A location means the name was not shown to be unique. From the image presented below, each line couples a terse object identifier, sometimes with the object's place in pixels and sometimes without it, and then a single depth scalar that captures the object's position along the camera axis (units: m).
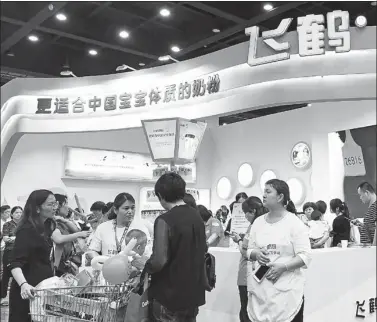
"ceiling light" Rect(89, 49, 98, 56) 8.55
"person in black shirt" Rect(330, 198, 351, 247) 4.45
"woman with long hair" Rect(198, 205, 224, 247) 4.11
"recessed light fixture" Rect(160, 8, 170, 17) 6.37
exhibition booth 3.49
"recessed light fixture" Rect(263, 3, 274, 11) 6.66
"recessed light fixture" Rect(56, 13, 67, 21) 5.78
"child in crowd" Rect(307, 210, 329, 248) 4.29
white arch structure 2.75
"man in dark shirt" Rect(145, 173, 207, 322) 1.97
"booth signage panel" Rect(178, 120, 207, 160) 4.52
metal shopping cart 1.87
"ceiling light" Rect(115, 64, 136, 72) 8.46
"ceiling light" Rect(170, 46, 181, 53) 8.02
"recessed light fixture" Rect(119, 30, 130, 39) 7.32
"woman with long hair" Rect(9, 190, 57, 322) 2.40
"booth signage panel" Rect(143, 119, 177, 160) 4.50
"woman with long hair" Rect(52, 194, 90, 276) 2.63
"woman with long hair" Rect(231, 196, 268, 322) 3.32
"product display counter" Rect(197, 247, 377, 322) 3.37
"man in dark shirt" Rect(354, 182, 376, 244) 3.06
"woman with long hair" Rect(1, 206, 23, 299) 4.88
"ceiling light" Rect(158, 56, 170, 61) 8.26
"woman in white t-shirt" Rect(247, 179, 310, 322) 2.45
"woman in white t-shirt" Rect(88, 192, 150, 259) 2.58
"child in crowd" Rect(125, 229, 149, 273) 2.07
